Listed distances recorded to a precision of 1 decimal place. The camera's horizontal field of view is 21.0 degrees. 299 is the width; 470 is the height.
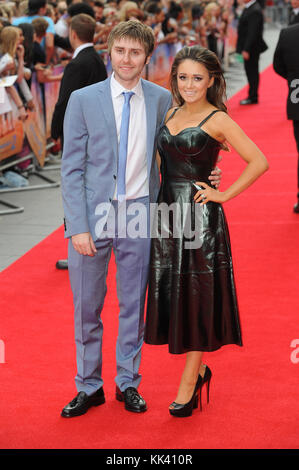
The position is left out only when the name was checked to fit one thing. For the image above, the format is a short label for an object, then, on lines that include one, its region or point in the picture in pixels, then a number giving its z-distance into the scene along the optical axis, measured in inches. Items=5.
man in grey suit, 143.9
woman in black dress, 142.6
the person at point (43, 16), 398.3
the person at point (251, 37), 577.3
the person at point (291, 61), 290.7
